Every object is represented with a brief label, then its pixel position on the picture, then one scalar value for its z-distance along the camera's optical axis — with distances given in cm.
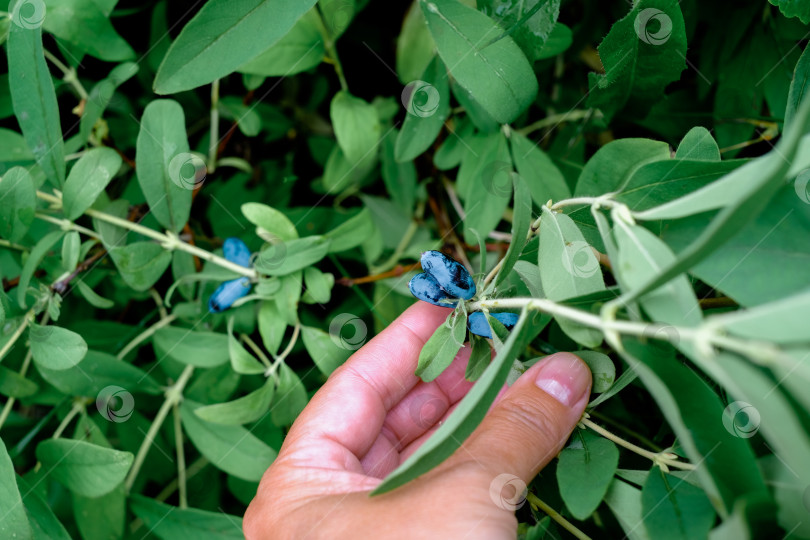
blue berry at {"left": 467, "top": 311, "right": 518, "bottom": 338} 21
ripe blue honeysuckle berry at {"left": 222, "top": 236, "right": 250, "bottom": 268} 26
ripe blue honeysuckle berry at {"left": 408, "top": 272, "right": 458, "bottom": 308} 22
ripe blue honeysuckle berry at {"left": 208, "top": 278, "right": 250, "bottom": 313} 26
